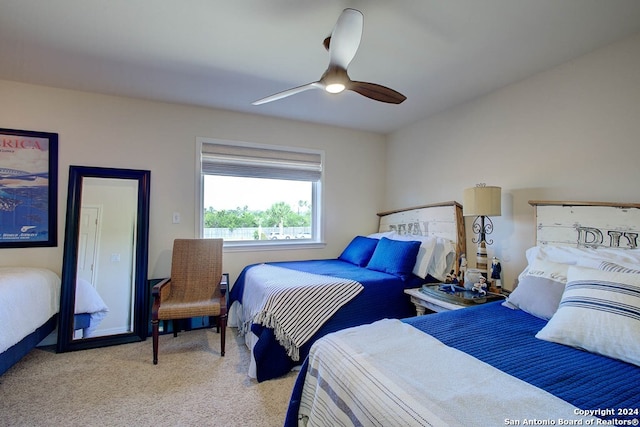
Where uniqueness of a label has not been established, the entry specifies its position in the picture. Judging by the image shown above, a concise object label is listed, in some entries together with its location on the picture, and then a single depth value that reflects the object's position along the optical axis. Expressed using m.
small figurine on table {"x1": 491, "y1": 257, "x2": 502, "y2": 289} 2.51
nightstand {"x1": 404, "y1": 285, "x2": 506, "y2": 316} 2.19
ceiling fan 1.51
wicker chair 2.55
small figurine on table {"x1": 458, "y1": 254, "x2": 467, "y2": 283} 2.76
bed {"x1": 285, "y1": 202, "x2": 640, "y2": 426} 0.86
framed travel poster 2.60
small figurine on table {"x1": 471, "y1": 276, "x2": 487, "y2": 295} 2.34
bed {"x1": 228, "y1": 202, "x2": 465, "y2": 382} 2.15
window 3.38
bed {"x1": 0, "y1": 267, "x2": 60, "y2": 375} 1.96
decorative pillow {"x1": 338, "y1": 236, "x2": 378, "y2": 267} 3.32
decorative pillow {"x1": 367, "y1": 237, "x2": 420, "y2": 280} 2.80
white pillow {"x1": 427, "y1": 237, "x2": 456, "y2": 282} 2.94
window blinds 3.33
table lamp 2.44
